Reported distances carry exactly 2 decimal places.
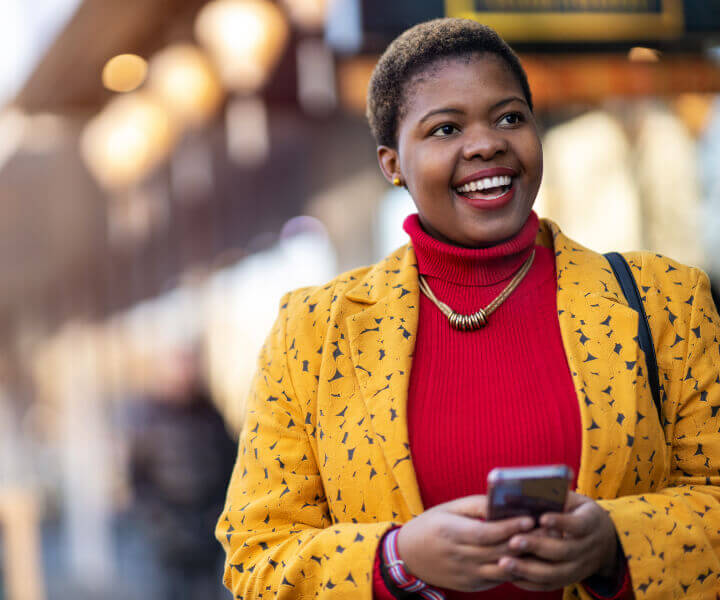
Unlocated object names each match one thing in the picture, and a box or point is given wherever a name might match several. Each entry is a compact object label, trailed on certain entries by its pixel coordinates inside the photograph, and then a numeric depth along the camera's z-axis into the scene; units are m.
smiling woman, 1.55
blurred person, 5.48
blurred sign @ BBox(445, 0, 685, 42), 3.18
